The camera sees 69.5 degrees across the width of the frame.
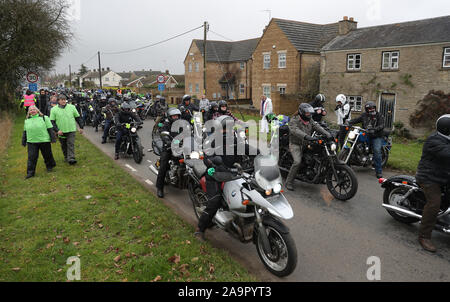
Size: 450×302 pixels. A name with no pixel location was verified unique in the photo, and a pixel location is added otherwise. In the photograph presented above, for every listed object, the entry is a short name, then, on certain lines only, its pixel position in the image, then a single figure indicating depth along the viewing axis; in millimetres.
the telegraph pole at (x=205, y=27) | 23750
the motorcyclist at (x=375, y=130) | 8617
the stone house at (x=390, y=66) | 20281
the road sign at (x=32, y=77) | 15681
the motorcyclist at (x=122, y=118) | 11047
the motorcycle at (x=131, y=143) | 10664
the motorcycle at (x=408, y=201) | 4934
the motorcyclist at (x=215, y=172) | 4715
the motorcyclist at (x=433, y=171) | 4566
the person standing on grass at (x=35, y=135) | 8625
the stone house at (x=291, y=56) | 30641
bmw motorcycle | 4051
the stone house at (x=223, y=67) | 45375
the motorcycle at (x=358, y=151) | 8941
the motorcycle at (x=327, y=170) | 6869
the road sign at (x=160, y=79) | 23052
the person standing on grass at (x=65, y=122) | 9727
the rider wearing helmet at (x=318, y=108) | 9266
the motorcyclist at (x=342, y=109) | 11511
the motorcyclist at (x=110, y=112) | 13383
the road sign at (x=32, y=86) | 15997
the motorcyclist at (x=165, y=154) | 7261
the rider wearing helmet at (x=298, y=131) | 7504
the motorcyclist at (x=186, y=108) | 9992
